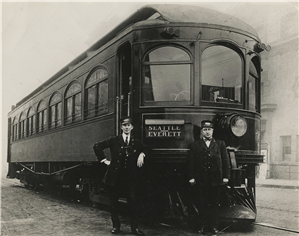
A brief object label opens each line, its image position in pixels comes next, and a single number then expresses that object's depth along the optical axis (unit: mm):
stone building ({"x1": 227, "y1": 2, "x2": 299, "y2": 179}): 19297
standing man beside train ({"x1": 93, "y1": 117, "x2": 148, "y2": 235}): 5640
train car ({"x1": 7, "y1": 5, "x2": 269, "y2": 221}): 6008
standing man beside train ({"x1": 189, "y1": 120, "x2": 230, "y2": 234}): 5535
